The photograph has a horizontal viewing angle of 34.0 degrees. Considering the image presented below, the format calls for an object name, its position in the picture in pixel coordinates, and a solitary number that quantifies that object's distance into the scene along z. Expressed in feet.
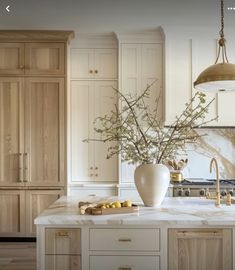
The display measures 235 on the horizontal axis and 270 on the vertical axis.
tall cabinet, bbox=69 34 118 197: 16.57
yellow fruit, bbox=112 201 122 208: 8.13
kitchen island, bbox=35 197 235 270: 7.53
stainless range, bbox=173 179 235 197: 14.14
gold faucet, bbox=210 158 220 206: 9.08
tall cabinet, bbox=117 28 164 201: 16.03
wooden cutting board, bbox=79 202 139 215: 7.87
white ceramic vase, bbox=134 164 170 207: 8.68
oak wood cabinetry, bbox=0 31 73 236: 15.39
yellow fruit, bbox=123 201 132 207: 8.24
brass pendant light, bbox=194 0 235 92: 8.66
